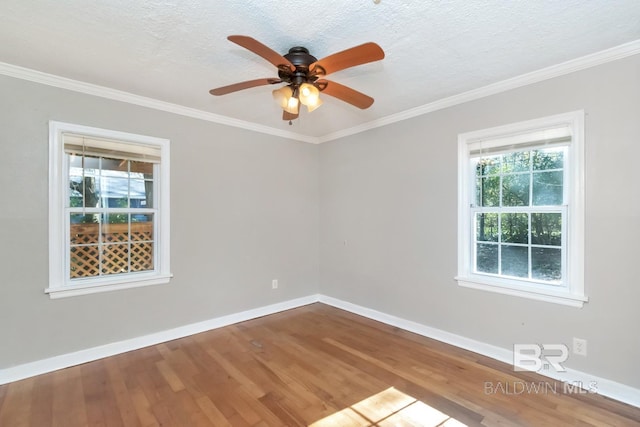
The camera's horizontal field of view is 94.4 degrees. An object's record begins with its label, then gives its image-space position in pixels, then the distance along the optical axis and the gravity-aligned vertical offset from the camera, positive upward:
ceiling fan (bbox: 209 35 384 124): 1.80 +0.91
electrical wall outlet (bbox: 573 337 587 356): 2.29 -1.02
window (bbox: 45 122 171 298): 2.62 +0.04
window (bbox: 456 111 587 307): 2.36 +0.05
